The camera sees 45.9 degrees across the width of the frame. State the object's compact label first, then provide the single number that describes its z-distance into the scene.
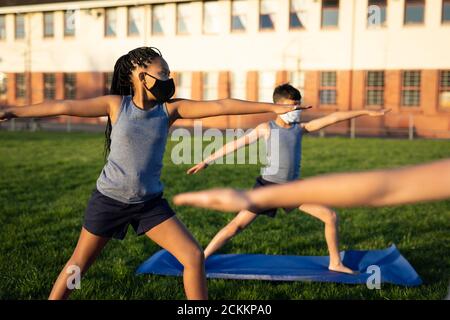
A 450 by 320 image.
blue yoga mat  5.38
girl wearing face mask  3.68
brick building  29.66
